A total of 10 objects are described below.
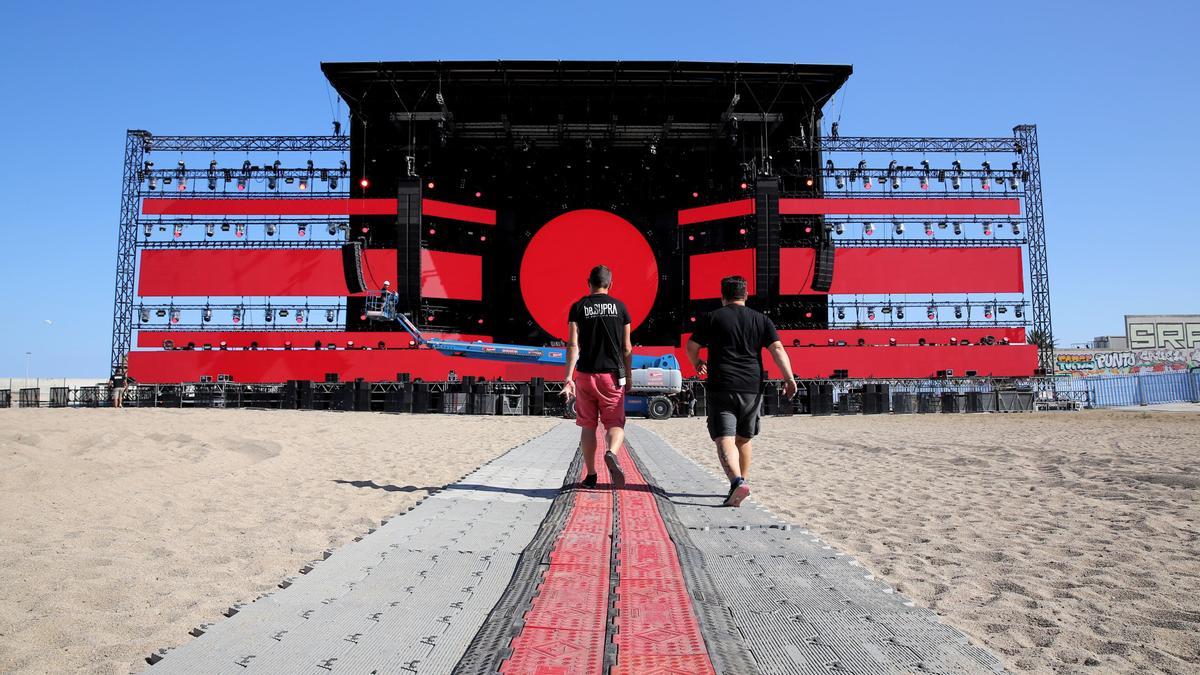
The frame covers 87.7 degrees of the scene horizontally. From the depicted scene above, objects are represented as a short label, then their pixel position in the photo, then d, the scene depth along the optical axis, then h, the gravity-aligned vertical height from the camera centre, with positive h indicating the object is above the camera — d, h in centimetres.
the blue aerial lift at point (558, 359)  1909 +73
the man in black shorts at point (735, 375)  372 +3
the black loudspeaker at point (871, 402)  2066 -77
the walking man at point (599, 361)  385 +13
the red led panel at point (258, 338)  2156 +164
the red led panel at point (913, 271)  2244 +391
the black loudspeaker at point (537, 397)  1967 -45
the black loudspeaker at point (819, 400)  2053 -68
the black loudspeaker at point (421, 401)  1928 -53
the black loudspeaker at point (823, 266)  2075 +377
